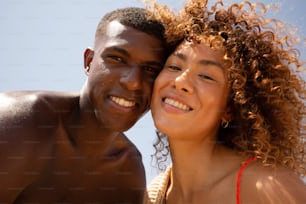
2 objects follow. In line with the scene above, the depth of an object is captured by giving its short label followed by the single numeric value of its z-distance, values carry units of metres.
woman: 1.46
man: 1.46
